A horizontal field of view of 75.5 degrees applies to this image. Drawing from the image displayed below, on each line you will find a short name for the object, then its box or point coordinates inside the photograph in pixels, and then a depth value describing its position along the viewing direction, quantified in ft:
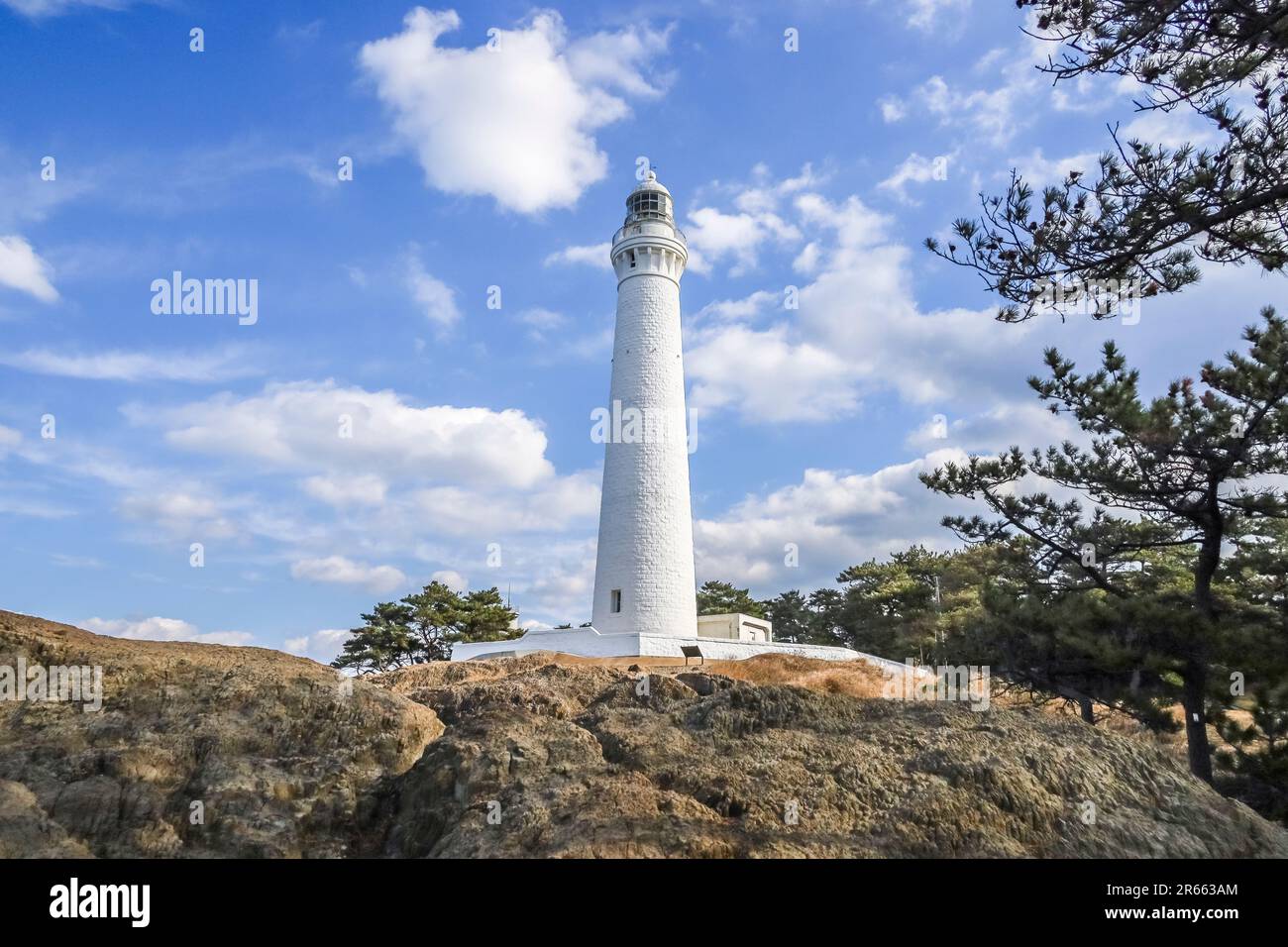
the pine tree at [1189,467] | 39.96
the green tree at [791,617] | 147.64
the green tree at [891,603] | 115.34
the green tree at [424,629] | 115.24
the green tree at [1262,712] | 37.93
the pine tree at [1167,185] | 26.27
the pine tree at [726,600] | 150.92
